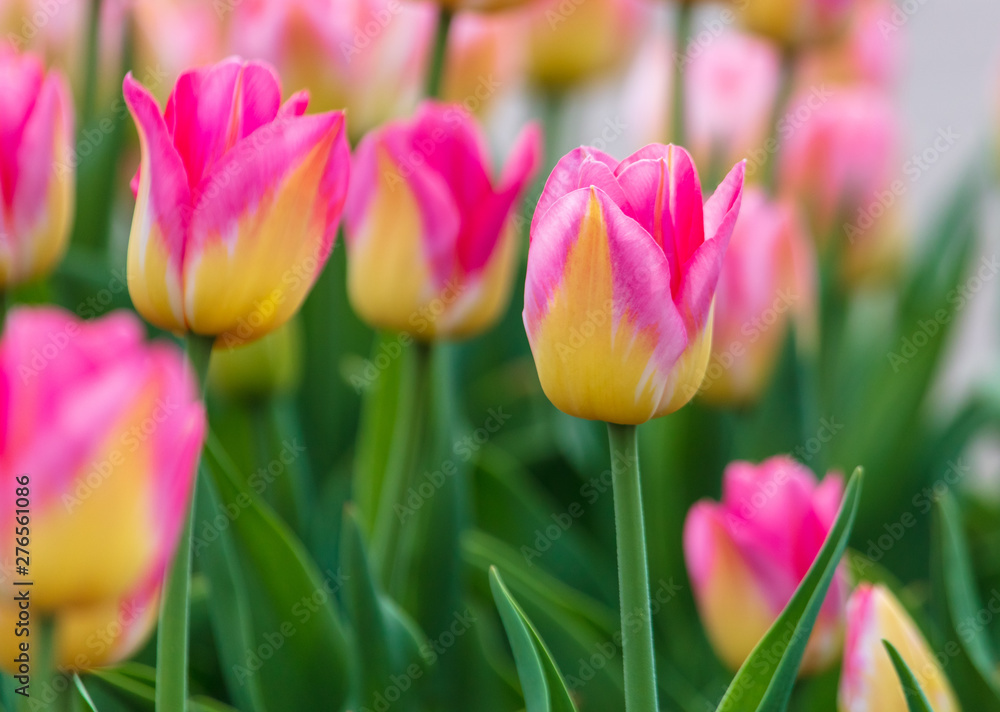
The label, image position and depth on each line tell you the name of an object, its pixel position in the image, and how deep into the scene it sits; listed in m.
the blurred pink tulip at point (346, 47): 1.33
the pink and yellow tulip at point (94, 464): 1.04
